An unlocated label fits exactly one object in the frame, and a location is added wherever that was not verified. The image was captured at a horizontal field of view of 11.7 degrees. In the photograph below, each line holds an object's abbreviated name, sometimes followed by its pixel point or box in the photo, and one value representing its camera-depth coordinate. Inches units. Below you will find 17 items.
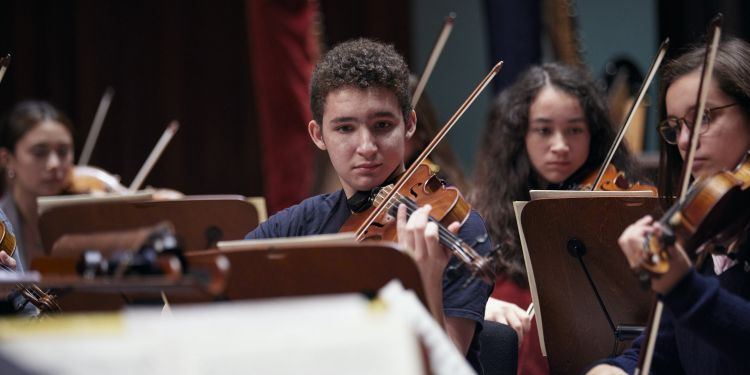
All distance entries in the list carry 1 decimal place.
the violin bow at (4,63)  220.5
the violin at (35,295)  216.2
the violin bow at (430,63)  244.2
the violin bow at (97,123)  314.7
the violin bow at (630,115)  220.7
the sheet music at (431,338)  191.9
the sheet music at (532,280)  215.6
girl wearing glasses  200.5
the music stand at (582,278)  214.0
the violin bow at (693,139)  202.1
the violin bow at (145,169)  264.2
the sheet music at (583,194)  213.8
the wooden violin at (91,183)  264.8
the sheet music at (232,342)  187.5
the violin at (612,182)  231.6
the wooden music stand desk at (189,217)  229.5
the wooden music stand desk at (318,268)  200.9
